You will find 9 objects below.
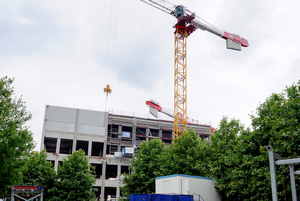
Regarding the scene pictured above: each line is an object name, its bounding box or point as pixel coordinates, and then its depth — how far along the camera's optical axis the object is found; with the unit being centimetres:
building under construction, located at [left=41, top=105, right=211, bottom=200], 6719
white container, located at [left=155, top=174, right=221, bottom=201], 2623
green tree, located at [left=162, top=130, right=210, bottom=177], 3534
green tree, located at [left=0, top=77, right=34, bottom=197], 1969
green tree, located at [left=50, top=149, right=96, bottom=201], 3403
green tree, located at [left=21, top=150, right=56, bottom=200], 3422
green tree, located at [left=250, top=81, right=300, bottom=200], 1981
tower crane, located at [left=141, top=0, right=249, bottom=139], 6800
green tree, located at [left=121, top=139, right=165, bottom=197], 3744
